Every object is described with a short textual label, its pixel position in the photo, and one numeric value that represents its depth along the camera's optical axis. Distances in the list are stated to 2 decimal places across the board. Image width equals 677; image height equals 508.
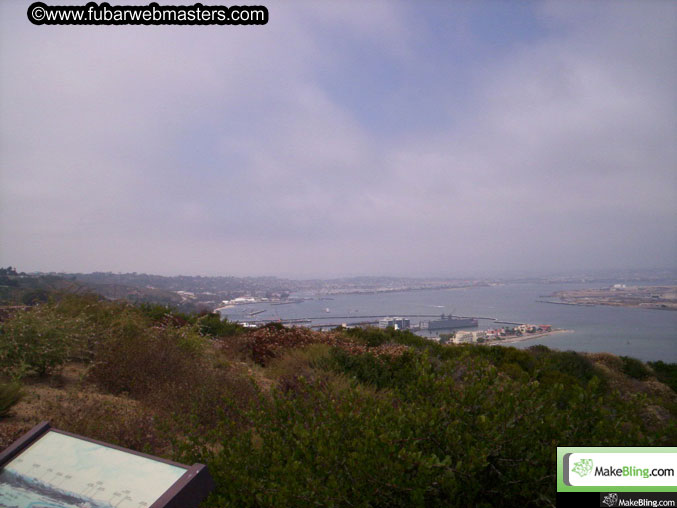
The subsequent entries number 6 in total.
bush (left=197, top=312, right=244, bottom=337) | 12.54
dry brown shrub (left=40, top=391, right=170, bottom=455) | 3.93
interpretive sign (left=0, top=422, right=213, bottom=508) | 2.11
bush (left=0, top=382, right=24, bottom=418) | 4.68
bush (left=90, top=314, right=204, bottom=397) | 6.16
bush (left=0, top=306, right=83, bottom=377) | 6.23
